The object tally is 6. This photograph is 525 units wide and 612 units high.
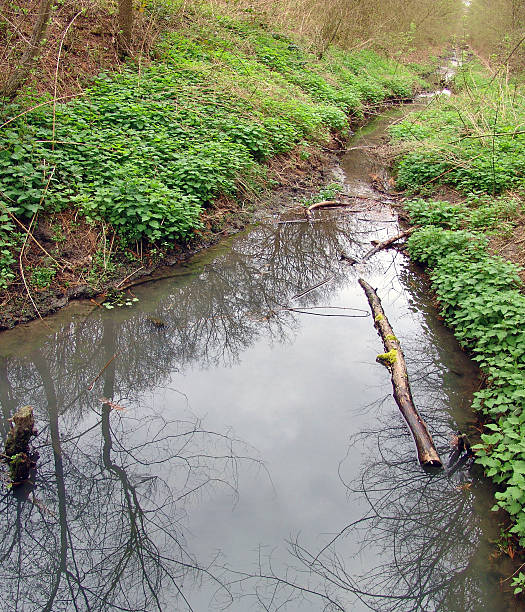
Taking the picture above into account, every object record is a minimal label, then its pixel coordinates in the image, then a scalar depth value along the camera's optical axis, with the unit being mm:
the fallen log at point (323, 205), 8828
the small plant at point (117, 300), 5821
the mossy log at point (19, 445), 3553
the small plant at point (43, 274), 5695
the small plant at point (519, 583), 2936
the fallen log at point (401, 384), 4039
